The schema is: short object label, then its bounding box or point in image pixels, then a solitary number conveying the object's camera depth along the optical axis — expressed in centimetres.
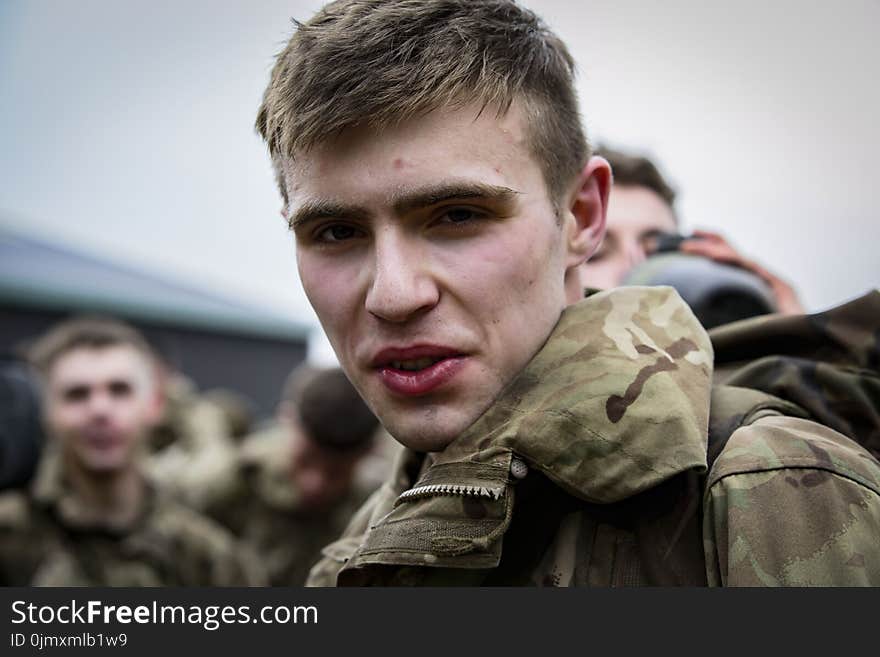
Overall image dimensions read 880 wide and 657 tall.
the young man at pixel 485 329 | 151
